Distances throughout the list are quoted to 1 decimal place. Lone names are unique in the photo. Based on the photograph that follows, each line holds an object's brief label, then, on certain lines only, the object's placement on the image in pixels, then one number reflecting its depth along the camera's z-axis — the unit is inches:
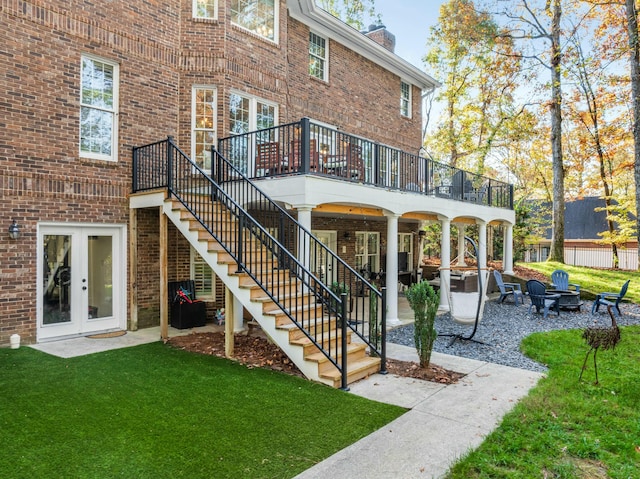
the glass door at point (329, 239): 545.6
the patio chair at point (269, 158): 327.4
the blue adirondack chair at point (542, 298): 433.4
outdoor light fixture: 284.0
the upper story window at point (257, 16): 407.1
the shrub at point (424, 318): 241.6
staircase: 227.5
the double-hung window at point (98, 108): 328.5
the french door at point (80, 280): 309.3
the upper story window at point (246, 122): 377.4
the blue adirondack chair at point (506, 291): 510.9
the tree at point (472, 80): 850.1
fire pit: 454.0
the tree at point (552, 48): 743.1
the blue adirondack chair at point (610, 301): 435.8
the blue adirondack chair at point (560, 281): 491.5
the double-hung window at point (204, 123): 391.2
